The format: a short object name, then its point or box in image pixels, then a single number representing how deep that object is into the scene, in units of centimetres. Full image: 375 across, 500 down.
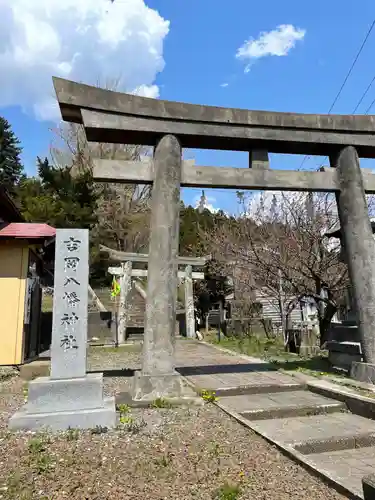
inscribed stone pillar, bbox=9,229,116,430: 484
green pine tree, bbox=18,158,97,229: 1872
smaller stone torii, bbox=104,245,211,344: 1844
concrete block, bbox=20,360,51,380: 859
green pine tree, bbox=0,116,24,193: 3791
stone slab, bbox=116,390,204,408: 585
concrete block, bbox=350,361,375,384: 669
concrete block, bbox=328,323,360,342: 809
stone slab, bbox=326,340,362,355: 772
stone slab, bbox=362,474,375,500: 245
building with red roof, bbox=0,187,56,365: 955
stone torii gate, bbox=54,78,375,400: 644
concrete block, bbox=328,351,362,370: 781
